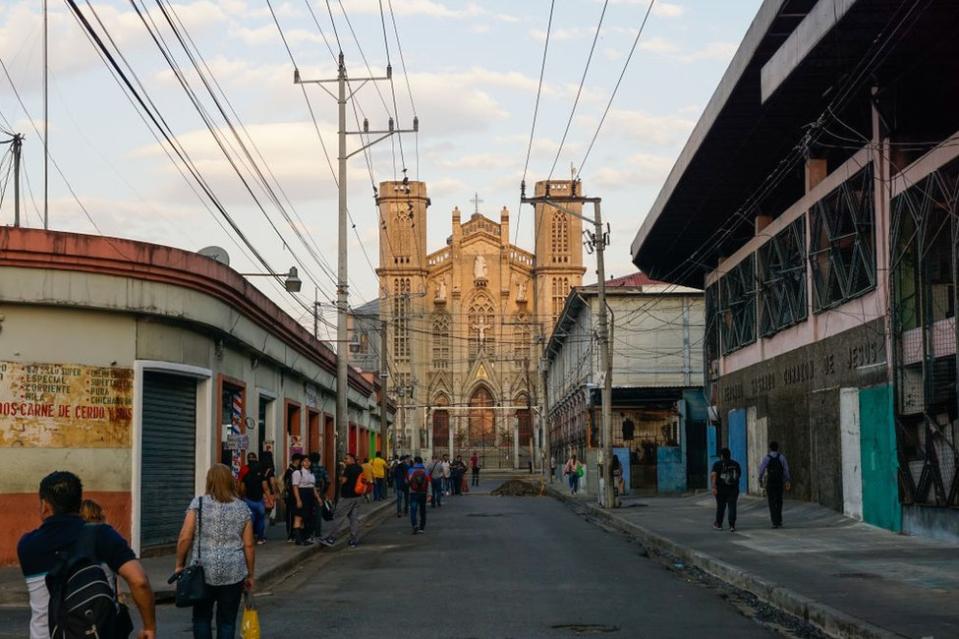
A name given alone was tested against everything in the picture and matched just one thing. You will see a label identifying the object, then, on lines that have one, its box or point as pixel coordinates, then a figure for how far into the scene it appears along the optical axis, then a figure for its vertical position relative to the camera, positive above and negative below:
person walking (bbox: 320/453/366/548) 24.02 -0.92
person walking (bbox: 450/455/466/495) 59.84 -1.52
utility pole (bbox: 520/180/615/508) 37.00 +2.57
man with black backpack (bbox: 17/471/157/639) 6.28 -0.60
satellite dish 27.08 +3.77
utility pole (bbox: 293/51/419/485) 32.72 +2.94
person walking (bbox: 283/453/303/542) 24.06 -0.88
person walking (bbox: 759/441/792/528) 24.72 -0.74
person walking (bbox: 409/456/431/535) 29.03 -1.03
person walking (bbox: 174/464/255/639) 9.59 -0.75
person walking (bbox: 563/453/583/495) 53.19 -1.31
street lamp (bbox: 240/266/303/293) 30.05 +3.52
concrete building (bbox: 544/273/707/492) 51.19 +2.30
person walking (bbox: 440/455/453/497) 56.20 -1.78
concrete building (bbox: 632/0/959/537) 20.97 +3.86
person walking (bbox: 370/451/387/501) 45.81 -1.24
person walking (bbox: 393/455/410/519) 37.28 -1.15
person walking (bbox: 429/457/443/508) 38.78 -1.34
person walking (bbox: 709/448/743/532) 24.75 -0.79
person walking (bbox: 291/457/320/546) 23.66 -0.98
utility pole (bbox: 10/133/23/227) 42.56 +8.43
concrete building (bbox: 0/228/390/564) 19.55 +1.10
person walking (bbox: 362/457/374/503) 40.54 -0.94
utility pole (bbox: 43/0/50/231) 32.50 +7.34
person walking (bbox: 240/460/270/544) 22.61 -0.79
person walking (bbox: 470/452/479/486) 76.44 -1.53
